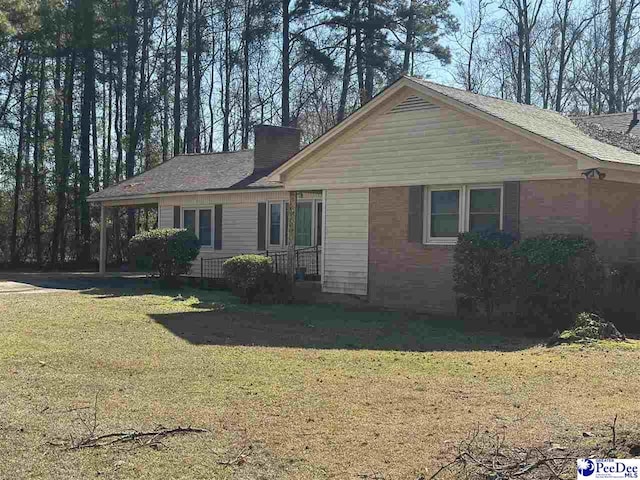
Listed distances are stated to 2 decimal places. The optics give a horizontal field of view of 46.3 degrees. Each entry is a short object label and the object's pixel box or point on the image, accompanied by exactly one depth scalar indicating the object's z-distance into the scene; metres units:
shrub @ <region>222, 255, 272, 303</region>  16.77
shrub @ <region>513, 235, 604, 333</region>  11.84
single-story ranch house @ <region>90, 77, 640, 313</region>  13.31
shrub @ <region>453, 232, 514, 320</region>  12.75
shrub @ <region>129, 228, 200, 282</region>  20.64
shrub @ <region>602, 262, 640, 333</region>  12.58
